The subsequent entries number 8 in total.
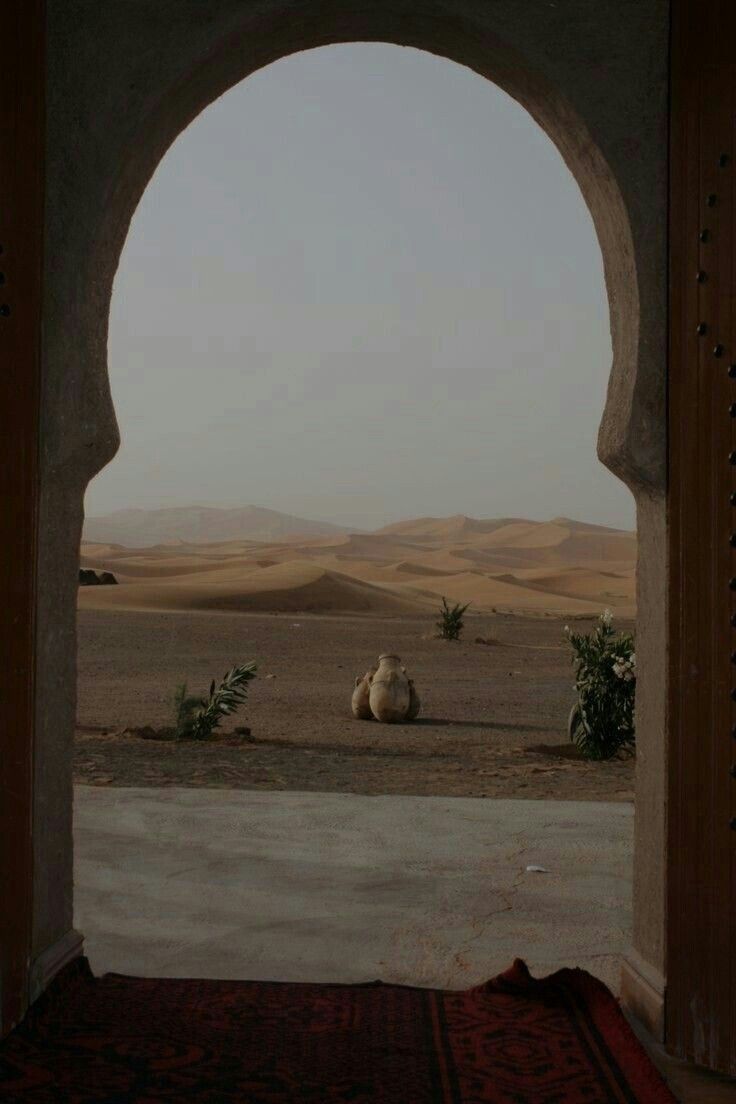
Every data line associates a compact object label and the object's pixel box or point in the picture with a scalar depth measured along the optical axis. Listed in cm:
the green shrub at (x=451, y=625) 2486
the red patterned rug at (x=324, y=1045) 336
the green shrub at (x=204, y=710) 1193
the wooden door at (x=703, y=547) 368
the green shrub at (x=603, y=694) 1070
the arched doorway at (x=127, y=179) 391
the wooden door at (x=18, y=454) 372
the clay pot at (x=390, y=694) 1352
